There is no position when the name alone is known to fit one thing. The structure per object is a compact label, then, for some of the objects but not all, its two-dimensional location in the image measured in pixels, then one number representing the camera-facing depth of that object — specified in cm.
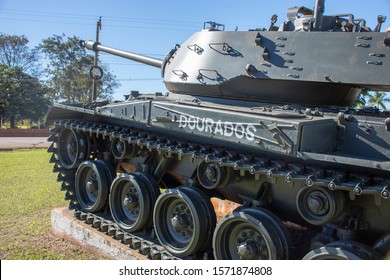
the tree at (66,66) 3778
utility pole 2692
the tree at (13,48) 3362
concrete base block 651
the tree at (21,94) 3372
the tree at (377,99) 2898
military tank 436
